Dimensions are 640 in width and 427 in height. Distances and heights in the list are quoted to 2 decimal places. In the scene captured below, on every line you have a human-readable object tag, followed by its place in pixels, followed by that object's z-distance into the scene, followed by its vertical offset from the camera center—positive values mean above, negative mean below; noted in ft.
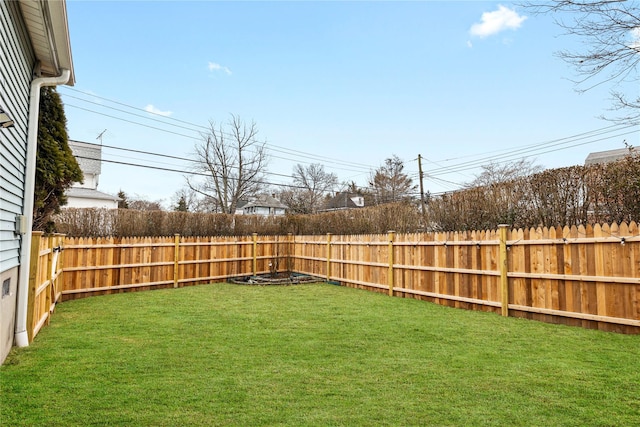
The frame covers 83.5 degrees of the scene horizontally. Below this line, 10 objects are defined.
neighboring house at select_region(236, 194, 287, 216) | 126.21 +10.37
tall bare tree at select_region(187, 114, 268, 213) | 78.02 +17.03
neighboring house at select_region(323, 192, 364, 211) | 113.91 +10.91
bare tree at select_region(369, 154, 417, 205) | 95.35 +14.41
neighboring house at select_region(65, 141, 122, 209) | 66.39 +9.17
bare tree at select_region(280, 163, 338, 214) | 114.83 +16.87
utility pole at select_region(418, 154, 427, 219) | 63.45 +11.47
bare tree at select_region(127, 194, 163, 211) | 117.29 +10.59
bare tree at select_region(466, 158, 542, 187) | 69.56 +12.93
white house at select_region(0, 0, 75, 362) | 10.69 +4.00
